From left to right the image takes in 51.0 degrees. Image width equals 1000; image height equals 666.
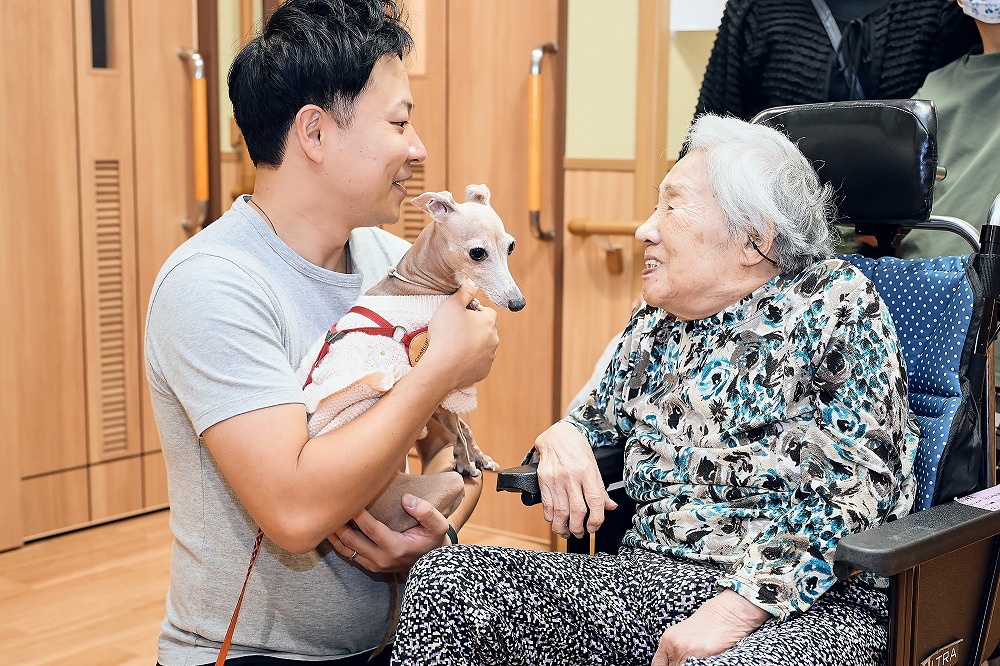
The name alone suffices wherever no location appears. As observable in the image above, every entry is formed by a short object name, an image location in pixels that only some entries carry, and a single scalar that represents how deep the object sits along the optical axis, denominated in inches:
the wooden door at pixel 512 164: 126.2
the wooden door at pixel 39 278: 127.4
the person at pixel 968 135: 82.9
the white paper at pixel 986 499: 59.5
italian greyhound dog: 54.3
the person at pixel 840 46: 90.7
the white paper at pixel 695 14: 110.1
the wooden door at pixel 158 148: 140.1
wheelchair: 57.6
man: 51.5
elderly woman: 55.1
